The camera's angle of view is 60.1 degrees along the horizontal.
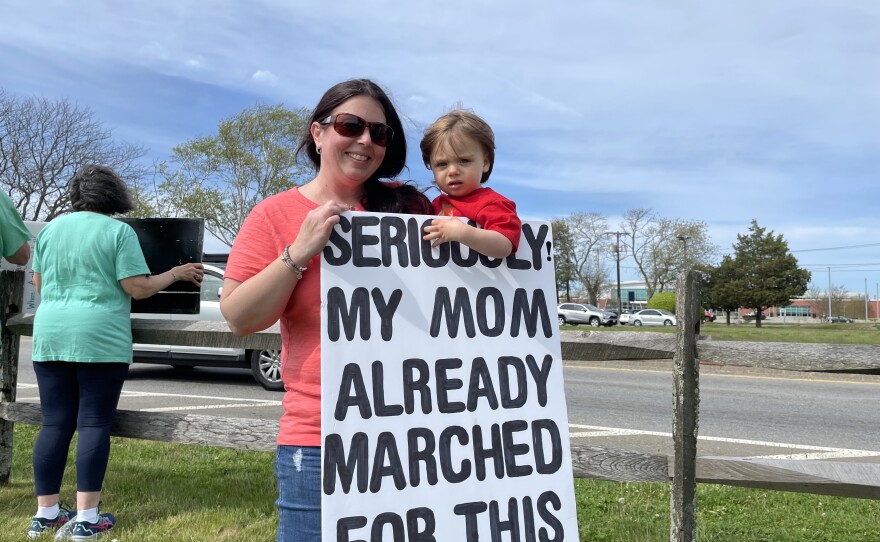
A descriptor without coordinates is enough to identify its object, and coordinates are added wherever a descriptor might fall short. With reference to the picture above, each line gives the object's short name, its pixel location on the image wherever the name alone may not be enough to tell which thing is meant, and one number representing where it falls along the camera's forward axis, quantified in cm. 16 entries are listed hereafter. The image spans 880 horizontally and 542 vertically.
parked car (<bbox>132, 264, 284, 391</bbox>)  995
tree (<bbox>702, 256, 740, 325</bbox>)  5772
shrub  3981
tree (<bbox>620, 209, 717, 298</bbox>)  6022
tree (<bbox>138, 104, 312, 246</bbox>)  3325
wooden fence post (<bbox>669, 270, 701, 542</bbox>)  256
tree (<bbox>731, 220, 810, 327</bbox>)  5644
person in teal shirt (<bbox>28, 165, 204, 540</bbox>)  340
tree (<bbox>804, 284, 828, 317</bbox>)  9319
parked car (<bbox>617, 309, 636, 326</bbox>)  5724
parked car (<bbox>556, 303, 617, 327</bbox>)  4944
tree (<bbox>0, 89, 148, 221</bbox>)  2908
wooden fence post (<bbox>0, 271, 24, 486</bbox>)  431
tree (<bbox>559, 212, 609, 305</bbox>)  6338
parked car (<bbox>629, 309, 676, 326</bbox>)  4814
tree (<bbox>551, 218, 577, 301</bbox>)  6203
